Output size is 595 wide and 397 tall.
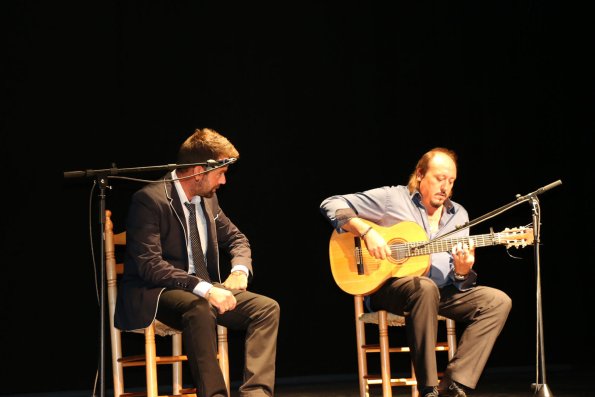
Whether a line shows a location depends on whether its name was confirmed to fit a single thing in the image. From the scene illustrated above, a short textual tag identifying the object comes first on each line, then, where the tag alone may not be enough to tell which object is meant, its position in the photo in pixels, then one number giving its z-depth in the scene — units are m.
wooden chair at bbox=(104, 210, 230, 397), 6.79
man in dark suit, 6.46
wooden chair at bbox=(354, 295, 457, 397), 7.64
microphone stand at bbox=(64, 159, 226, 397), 5.57
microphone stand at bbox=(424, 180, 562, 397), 6.32
